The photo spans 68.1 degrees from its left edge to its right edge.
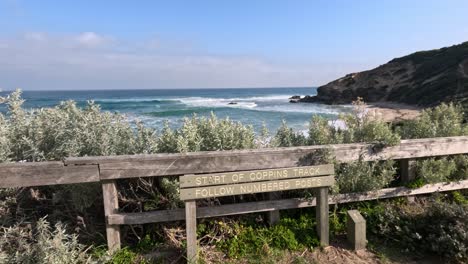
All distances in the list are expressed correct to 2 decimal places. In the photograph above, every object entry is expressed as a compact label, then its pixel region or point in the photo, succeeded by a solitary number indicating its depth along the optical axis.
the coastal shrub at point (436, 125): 5.23
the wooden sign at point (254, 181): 3.45
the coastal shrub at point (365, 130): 4.37
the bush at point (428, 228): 3.65
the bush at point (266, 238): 3.83
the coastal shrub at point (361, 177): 4.40
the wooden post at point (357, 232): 3.88
